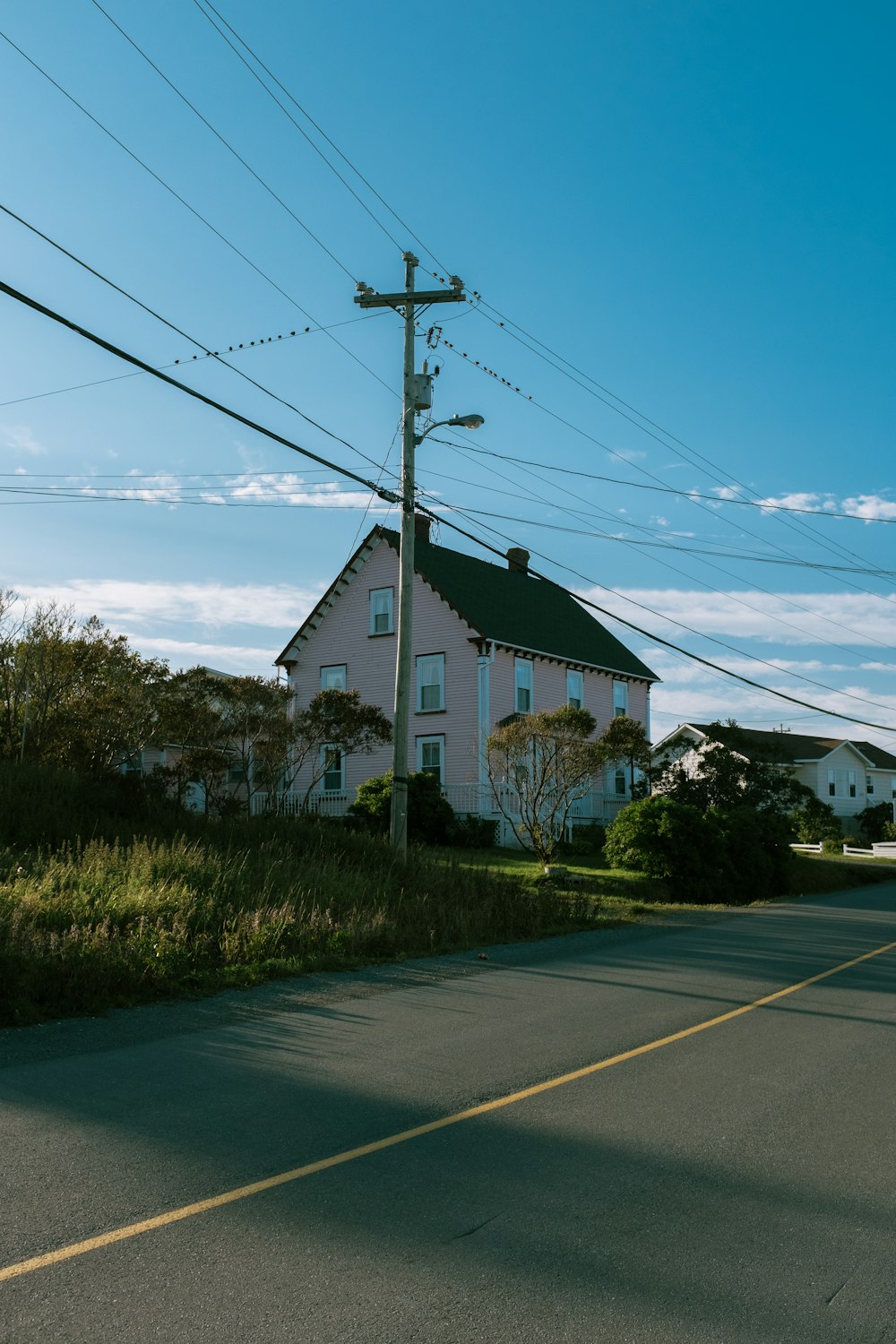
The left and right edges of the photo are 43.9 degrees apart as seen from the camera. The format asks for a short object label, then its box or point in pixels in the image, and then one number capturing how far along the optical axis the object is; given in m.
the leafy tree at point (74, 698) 25.53
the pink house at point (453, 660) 37.34
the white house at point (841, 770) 65.00
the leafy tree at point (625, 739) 28.25
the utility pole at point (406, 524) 20.59
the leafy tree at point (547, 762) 25.11
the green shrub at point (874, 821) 63.06
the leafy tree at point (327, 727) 26.41
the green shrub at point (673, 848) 26.84
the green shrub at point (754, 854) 28.80
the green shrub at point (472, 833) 32.81
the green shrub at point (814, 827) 55.47
